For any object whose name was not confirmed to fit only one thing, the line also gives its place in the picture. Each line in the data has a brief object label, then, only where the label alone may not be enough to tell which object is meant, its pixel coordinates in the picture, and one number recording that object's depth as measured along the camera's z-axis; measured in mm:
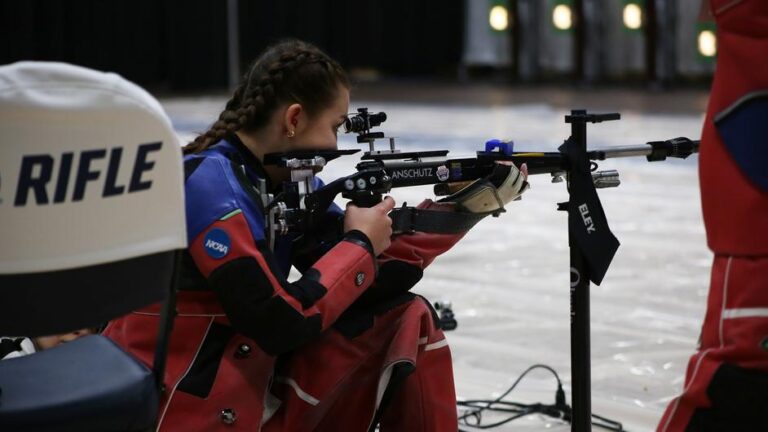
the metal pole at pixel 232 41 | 31324
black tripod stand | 8399
